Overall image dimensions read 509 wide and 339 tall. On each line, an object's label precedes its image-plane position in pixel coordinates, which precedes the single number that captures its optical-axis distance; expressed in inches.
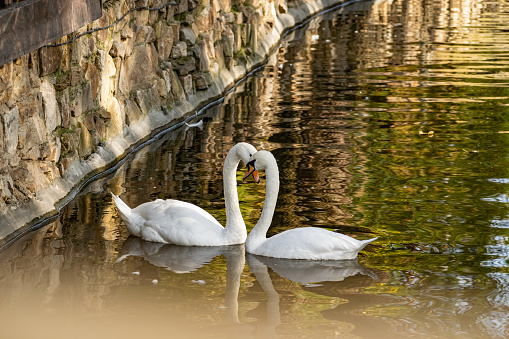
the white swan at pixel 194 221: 522.6
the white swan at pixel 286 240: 487.5
